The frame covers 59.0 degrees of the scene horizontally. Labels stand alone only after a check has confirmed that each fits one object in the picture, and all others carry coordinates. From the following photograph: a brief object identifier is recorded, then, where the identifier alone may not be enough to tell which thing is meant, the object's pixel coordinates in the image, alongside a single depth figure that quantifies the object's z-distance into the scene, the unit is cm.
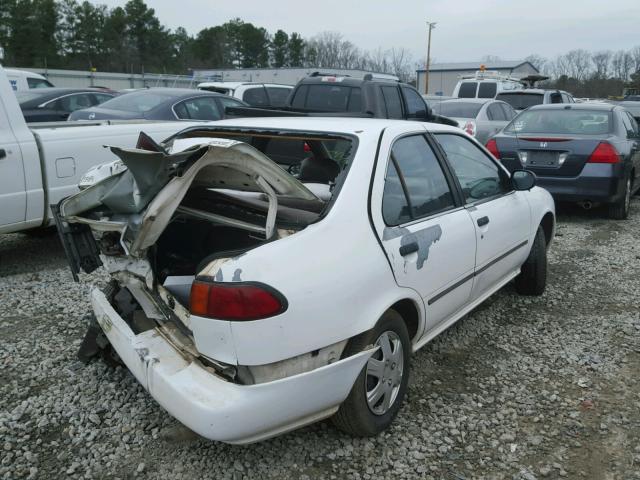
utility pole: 4206
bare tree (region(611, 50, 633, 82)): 6366
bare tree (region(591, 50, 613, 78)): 6494
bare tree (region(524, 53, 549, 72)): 6188
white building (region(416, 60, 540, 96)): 4825
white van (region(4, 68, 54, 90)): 1609
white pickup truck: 486
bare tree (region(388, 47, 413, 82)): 6014
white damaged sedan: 230
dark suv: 823
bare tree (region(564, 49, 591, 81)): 6425
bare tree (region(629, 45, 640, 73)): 6411
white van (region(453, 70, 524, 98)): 1641
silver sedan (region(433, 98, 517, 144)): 1148
